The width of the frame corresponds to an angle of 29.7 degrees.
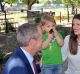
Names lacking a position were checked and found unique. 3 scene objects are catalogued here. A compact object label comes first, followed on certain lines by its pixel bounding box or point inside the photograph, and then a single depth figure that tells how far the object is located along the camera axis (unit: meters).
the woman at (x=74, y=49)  1.95
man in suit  1.35
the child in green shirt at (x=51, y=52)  2.25
